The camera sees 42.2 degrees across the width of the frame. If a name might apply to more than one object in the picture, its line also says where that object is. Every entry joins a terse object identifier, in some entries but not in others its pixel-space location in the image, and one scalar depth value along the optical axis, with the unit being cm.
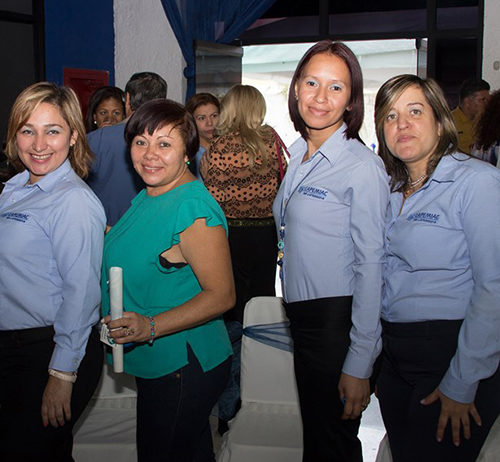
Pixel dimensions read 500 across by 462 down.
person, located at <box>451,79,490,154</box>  495
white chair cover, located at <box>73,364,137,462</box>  238
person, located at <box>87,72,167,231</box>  328
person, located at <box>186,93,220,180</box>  428
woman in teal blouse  168
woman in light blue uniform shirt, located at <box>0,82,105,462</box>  170
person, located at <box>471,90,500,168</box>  342
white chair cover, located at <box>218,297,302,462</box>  263
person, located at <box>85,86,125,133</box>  406
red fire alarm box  578
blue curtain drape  633
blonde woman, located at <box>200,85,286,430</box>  354
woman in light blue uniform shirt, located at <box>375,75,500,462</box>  156
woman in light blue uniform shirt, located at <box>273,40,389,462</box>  167
